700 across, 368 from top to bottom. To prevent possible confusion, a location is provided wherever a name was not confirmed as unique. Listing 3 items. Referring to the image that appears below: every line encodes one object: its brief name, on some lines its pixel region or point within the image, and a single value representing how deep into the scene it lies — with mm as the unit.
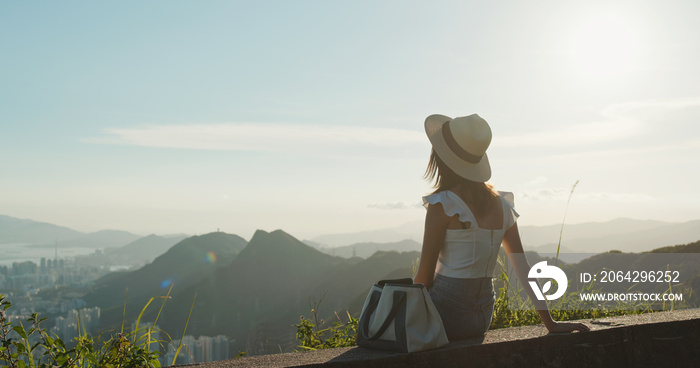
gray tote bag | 2926
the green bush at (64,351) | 2881
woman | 3211
